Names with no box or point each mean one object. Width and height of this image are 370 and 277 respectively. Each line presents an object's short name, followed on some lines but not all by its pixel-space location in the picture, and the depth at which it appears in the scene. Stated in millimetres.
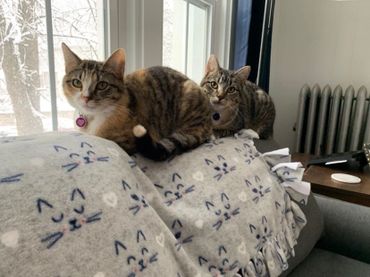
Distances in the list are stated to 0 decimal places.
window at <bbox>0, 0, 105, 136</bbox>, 827
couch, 1013
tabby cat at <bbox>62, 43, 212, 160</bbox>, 735
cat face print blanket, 431
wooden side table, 1266
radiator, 2051
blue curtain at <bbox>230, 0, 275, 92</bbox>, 1633
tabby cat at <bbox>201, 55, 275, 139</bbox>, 1168
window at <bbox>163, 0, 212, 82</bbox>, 1396
